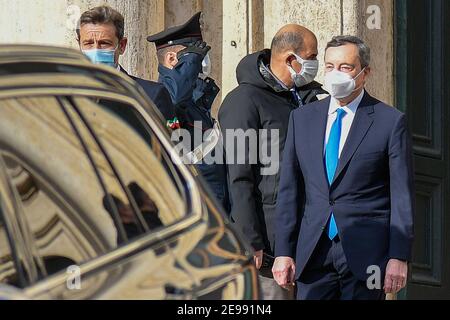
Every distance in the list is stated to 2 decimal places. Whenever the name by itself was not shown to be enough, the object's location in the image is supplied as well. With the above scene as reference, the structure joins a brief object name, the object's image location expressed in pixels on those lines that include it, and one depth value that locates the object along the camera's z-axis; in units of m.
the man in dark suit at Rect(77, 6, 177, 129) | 12.08
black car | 5.07
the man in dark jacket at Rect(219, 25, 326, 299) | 12.97
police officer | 12.97
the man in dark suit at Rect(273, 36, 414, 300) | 11.63
